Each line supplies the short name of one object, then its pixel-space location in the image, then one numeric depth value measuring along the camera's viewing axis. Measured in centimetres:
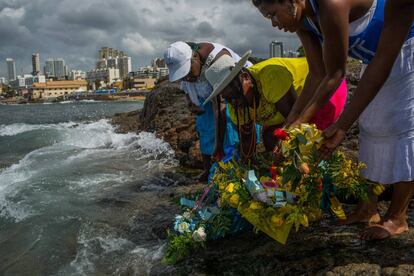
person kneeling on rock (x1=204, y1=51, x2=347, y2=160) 327
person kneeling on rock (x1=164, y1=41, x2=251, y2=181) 420
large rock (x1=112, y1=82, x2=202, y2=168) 777
